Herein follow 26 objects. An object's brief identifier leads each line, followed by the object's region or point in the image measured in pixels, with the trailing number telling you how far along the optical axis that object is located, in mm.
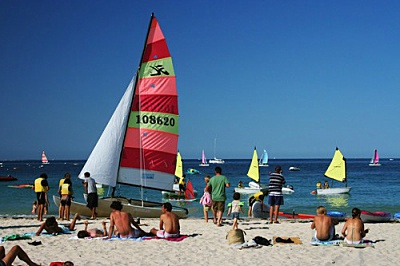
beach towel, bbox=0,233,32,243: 10914
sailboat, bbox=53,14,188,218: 16156
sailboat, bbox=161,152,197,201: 27312
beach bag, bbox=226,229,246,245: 10672
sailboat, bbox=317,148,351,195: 35562
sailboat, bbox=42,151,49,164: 123250
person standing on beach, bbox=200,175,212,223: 13682
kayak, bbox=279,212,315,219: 17859
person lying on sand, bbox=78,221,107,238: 11281
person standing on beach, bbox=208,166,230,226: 13375
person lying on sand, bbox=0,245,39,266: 7660
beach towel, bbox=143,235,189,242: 11102
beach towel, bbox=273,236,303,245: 10797
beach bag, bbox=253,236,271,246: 10562
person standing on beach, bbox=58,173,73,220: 14615
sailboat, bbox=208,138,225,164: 137325
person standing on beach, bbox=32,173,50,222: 14281
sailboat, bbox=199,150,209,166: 114625
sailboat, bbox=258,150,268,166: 102481
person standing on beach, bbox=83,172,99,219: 14672
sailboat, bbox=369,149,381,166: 108225
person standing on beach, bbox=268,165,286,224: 13414
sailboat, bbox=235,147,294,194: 34847
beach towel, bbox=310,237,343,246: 10509
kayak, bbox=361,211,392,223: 15797
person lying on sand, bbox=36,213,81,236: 11590
